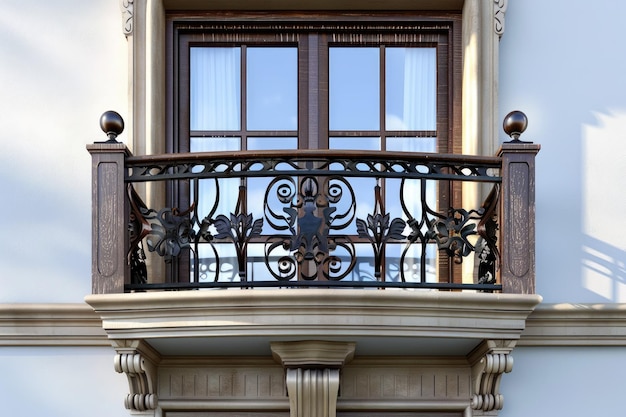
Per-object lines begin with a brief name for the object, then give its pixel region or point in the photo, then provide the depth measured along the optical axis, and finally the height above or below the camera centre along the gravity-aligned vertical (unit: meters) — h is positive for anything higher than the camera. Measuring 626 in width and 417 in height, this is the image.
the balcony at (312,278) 6.36 -0.44
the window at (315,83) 7.74 +0.96
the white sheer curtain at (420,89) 7.78 +0.91
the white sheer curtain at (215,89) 7.77 +0.91
